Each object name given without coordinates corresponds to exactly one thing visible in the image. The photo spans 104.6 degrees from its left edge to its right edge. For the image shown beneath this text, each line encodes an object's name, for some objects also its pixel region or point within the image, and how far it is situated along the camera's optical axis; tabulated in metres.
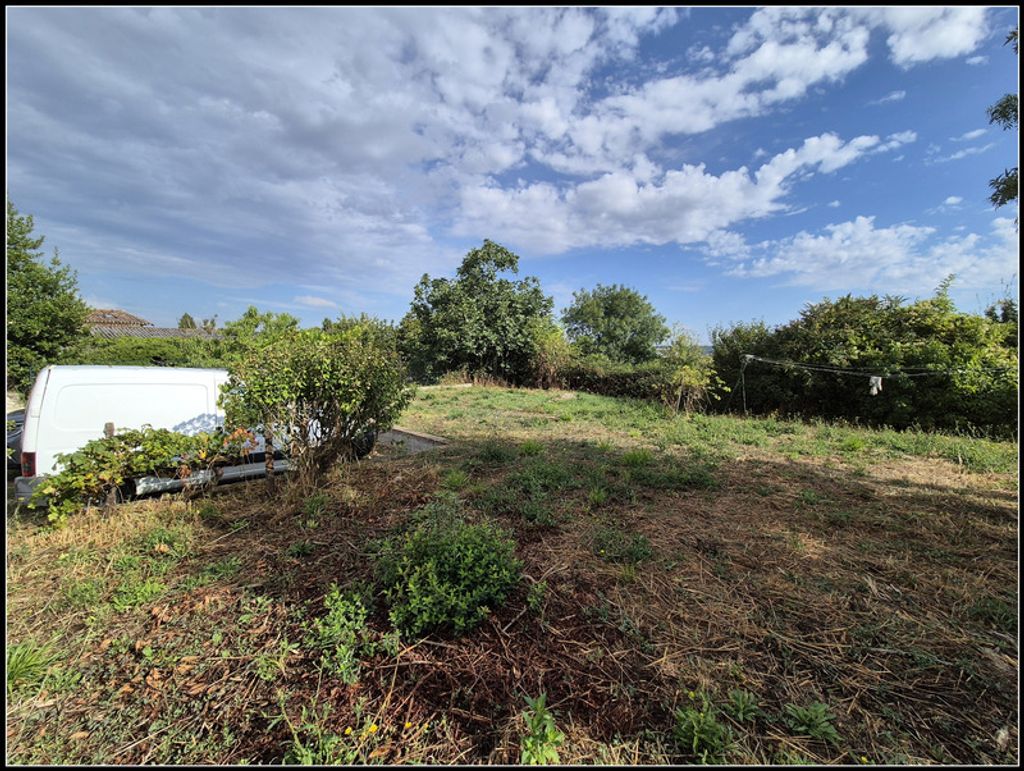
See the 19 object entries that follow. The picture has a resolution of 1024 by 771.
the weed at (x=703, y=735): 1.47
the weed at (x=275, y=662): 1.85
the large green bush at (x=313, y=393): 3.87
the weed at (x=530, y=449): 5.79
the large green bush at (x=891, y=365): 9.02
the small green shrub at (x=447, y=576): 2.08
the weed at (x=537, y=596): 2.24
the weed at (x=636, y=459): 5.21
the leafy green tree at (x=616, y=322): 29.11
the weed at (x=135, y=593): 2.36
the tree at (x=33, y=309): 11.18
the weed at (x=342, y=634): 1.88
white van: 3.84
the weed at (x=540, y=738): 1.45
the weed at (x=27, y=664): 1.83
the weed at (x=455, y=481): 4.28
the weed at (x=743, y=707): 1.60
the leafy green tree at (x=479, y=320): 19.45
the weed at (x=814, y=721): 1.52
